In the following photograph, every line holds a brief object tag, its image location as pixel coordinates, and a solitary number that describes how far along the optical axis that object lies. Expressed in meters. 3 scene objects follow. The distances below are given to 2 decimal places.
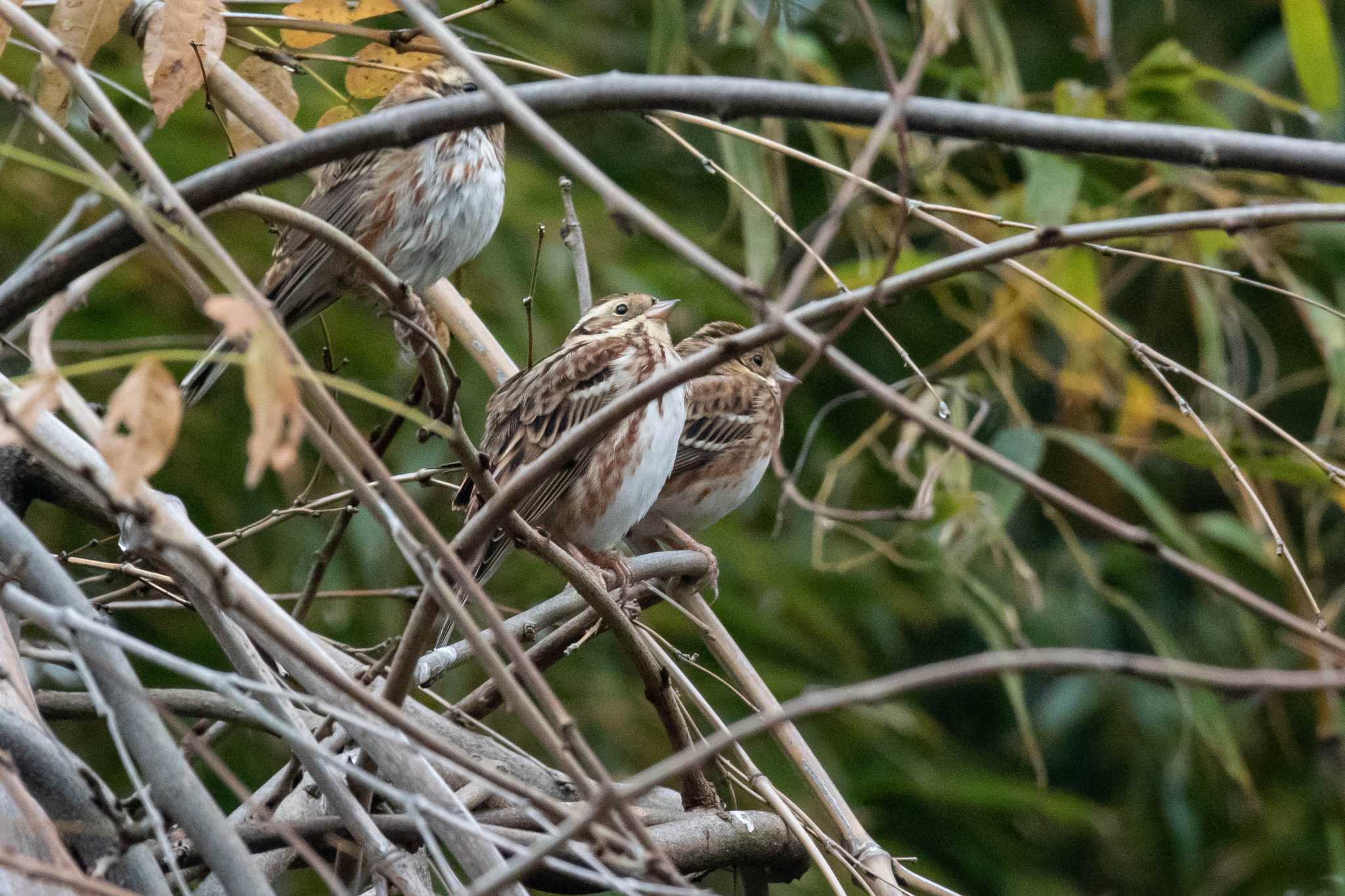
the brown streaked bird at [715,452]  9.93
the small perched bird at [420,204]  7.22
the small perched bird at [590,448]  7.84
